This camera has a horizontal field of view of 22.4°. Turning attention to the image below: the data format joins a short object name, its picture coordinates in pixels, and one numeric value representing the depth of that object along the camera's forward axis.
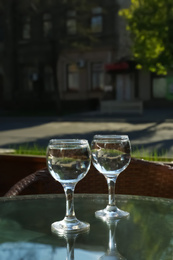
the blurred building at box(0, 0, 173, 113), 29.88
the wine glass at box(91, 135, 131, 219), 1.55
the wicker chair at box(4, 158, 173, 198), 2.52
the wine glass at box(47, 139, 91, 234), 1.38
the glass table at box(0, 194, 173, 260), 1.22
